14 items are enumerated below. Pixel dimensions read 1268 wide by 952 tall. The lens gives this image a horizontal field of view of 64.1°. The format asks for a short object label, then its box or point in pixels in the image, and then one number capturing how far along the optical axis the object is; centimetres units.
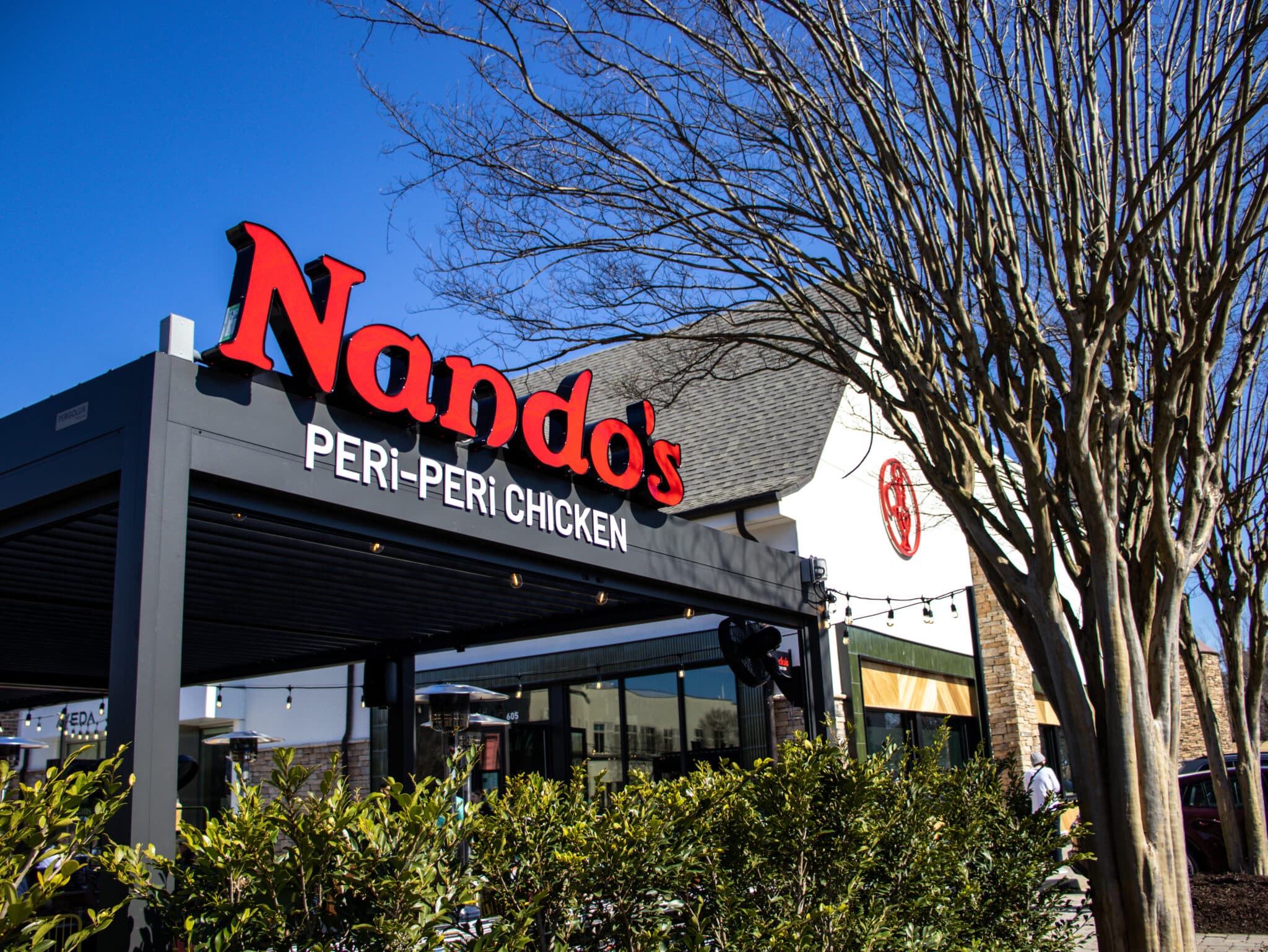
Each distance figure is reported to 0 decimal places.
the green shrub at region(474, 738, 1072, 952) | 364
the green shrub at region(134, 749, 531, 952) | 292
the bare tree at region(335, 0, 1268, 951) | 614
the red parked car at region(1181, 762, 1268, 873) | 1215
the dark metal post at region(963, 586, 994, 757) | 1642
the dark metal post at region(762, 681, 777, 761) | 1137
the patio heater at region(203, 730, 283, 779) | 1338
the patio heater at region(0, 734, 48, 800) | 1325
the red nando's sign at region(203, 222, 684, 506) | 500
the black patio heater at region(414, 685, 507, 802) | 984
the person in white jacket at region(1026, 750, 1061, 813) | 1159
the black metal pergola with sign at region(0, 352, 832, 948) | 440
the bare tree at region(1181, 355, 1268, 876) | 1078
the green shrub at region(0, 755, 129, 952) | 242
